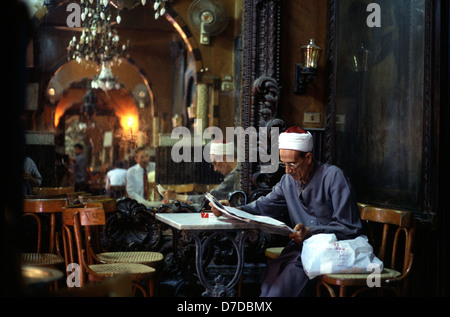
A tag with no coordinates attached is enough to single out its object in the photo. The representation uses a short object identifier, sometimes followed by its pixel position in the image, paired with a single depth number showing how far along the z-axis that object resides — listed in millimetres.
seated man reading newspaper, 3492
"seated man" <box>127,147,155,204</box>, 4809
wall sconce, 4855
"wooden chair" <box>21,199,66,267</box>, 3818
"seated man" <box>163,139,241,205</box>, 4984
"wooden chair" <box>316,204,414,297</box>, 3416
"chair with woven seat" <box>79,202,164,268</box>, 3864
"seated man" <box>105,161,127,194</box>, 4770
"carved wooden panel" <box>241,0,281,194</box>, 4887
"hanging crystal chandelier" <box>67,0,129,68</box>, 4852
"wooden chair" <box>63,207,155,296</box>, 3457
